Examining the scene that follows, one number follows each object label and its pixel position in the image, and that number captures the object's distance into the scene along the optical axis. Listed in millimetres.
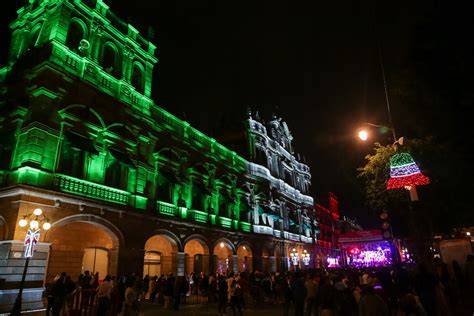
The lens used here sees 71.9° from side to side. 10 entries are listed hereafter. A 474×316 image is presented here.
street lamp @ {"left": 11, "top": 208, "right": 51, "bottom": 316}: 9648
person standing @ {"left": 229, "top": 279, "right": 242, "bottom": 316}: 11836
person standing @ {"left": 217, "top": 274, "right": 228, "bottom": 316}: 12852
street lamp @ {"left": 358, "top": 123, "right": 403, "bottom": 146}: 11508
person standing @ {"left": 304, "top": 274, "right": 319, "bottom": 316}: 10345
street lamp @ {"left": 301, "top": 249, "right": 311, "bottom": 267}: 39316
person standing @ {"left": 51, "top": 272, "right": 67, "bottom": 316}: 10812
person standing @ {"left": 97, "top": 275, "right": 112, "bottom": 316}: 9977
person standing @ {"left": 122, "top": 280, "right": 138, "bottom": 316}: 9297
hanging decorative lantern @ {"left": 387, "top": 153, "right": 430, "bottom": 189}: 9195
